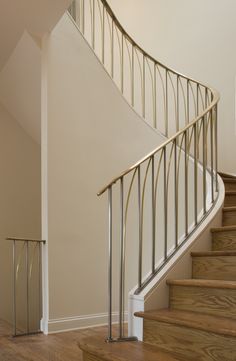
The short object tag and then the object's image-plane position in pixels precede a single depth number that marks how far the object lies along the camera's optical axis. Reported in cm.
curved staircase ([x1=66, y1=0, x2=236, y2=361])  208
